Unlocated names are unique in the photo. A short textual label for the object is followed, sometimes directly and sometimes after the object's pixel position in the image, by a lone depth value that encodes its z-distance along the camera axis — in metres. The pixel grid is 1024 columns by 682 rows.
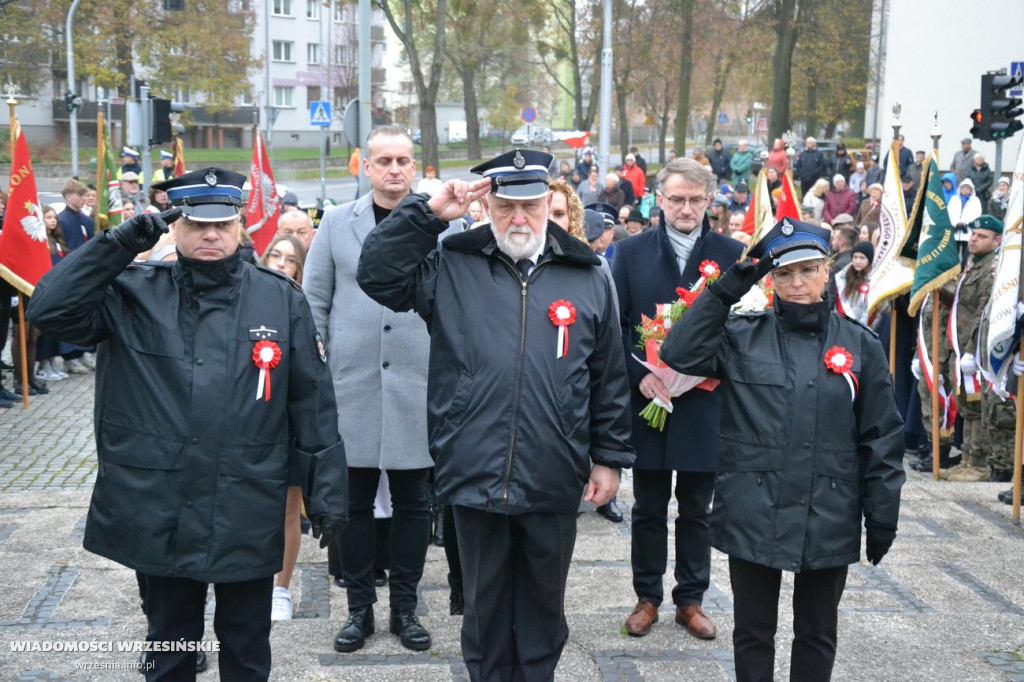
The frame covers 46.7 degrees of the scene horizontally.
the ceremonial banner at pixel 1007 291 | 7.97
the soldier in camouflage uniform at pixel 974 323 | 9.45
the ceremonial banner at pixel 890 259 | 10.39
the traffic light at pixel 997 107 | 15.46
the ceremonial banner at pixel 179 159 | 14.62
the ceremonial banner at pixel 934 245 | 9.65
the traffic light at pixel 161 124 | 14.96
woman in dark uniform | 4.46
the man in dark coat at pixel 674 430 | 5.61
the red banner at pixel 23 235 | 11.83
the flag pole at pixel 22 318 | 11.84
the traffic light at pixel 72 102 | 30.59
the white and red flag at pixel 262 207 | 13.75
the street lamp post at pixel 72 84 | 31.08
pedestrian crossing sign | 28.25
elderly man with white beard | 4.34
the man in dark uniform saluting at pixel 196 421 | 4.07
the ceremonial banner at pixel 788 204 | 11.05
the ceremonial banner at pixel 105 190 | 14.68
